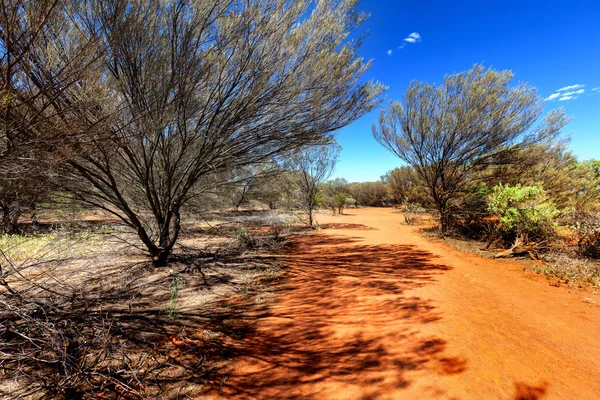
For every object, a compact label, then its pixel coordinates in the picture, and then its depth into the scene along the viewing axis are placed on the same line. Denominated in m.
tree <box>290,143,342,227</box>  12.58
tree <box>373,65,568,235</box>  8.04
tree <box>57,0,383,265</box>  3.58
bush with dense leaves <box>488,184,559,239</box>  6.23
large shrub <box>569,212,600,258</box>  5.67
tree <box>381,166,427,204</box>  18.52
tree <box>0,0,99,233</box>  1.87
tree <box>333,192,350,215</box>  18.80
